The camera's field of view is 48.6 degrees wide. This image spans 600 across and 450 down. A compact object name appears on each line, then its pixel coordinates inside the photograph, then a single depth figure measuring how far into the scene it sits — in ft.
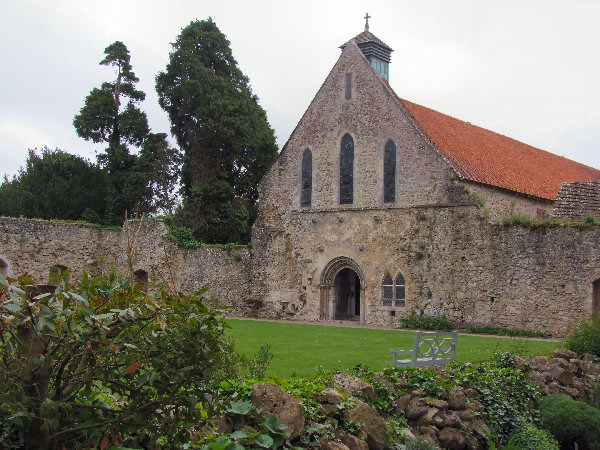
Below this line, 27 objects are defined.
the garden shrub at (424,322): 76.84
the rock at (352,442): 25.62
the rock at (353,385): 28.91
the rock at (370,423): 26.91
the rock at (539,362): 43.44
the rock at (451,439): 31.45
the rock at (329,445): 24.27
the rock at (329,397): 26.61
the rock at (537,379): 40.79
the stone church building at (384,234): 72.49
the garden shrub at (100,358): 15.78
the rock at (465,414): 33.42
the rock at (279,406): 23.29
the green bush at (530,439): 34.06
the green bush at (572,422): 35.91
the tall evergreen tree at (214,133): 118.62
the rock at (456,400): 33.58
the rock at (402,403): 30.94
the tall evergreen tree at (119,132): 125.49
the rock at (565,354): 46.34
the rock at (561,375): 42.24
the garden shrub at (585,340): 49.14
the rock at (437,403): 32.42
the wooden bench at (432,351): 37.95
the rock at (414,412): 31.07
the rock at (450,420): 32.14
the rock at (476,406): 34.30
